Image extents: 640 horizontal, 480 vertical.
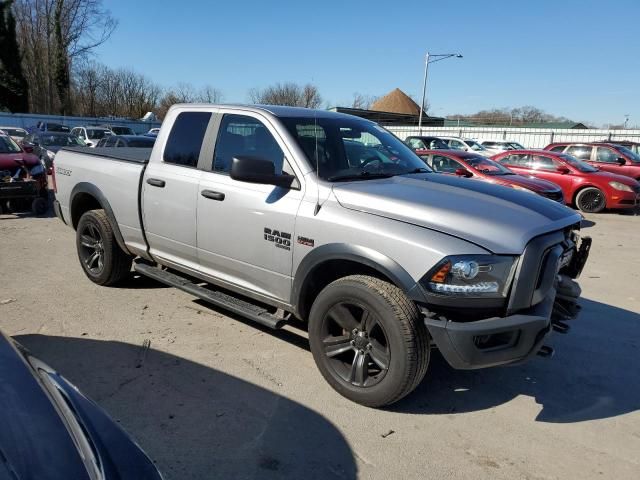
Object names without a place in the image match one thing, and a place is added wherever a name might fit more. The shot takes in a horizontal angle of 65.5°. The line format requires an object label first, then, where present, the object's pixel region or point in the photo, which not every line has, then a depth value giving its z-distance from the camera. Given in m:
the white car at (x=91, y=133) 23.65
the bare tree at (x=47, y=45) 47.56
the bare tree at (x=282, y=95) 47.04
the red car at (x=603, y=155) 16.47
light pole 34.21
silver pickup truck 2.90
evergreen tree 43.88
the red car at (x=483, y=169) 10.88
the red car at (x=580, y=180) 12.85
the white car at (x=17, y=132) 25.30
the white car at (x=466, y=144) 21.20
